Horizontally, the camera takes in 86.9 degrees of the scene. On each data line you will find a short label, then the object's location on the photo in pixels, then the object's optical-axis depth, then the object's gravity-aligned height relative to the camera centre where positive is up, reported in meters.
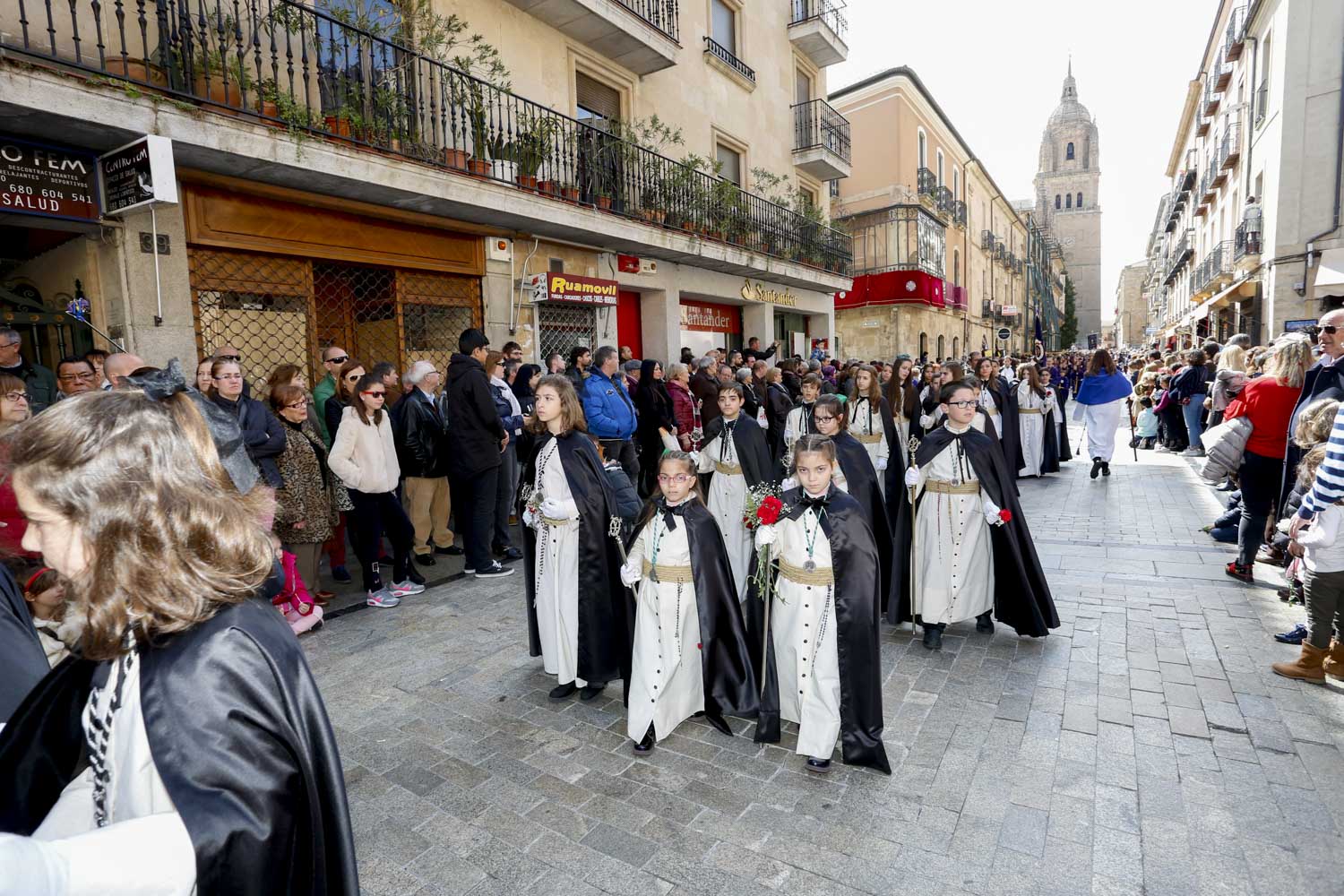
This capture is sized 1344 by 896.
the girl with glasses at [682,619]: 3.77 -1.26
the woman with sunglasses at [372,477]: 5.86 -0.70
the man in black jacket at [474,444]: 6.62 -0.52
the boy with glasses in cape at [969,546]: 5.01 -1.21
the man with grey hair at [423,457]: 6.76 -0.64
